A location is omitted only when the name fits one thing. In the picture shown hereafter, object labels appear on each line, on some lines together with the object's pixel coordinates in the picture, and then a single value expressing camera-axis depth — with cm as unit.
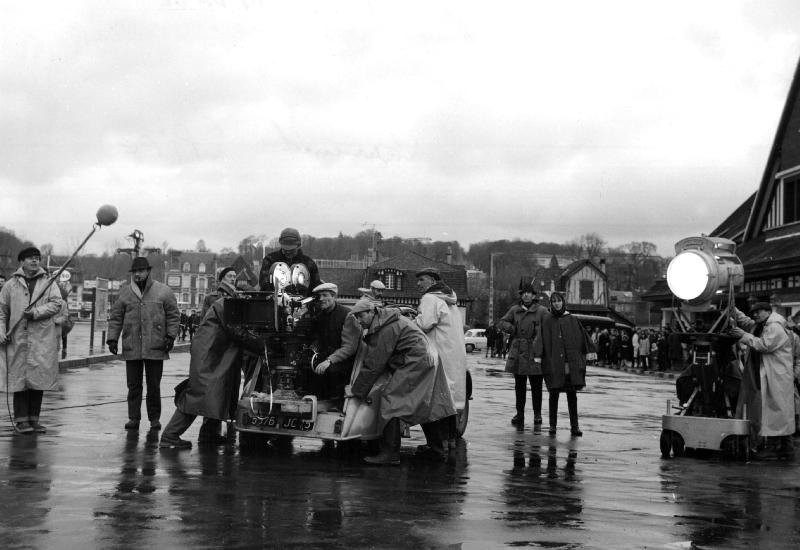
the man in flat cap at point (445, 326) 1167
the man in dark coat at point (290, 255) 1080
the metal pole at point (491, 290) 9944
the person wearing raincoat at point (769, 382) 1112
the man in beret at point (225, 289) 1104
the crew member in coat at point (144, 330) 1157
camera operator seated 984
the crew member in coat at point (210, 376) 1015
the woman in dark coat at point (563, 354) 1312
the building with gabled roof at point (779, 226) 3209
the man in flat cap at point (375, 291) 1015
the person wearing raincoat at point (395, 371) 971
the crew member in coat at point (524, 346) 1355
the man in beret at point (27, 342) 1104
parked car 6938
